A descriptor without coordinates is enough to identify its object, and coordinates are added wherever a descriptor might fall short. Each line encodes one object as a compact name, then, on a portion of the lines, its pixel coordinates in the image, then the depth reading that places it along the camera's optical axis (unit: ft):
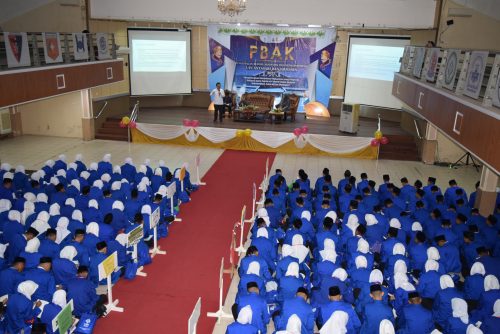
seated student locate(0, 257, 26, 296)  24.91
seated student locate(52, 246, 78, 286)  26.32
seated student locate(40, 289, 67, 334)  22.27
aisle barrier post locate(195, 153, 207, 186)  48.29
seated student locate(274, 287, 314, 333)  22.54
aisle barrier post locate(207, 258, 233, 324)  26.40
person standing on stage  68.08
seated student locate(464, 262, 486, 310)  26.63
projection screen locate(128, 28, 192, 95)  73.40
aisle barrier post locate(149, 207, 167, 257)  30.35
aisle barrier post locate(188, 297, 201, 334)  18.01
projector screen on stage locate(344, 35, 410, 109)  70.44
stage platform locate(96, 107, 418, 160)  61.36
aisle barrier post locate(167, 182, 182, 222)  36.04
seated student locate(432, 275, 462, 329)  24.14
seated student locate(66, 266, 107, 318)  24.49
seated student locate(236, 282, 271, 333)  23.04
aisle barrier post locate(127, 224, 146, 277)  27.22
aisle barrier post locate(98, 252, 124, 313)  23.41
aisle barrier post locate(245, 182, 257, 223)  39.68
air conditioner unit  62.59
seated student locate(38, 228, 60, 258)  28.07
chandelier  49.52
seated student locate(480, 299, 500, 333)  22.17
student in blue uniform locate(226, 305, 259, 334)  20.29
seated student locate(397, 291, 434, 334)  22.66
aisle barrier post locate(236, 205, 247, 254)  34.32
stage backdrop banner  76.02
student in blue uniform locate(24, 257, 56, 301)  24.71
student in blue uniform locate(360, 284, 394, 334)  22.79
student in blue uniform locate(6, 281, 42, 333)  22.65
